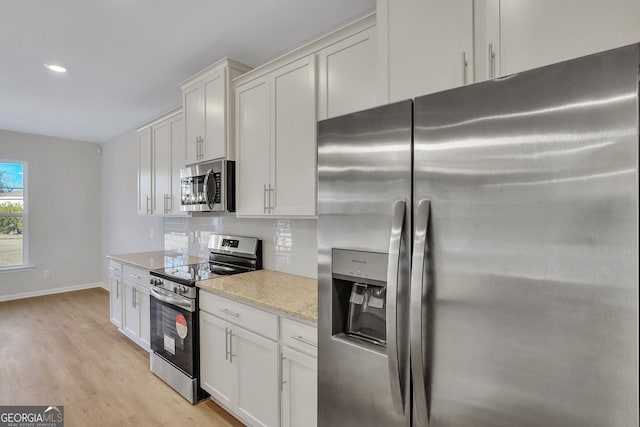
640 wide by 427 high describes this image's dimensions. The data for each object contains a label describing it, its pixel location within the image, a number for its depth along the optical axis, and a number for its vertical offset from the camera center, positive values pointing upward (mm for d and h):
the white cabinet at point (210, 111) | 2623 +869
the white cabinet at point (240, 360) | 1843 -941
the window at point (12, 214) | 5184 -31
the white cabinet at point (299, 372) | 1622 -844
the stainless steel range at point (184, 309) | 2377 -763
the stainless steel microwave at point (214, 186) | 2615 +212
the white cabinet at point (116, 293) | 3621 -944
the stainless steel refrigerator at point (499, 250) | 747 -110
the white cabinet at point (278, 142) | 2078 +493
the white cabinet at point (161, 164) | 3414 +548
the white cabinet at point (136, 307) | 3148 -983
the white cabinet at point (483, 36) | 990 +629
